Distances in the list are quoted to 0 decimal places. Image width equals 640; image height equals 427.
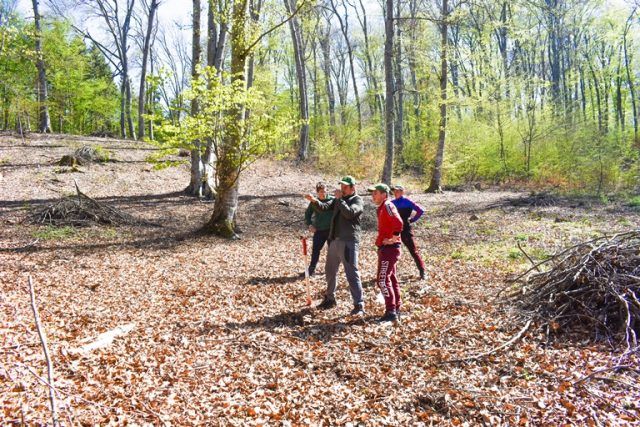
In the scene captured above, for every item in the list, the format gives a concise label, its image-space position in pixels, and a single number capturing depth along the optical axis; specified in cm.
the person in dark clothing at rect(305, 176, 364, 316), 569
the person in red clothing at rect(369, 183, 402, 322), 539
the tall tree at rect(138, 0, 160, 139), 2276
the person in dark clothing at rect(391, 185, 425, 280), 716
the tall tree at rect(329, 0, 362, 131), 2846
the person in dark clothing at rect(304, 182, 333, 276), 734
